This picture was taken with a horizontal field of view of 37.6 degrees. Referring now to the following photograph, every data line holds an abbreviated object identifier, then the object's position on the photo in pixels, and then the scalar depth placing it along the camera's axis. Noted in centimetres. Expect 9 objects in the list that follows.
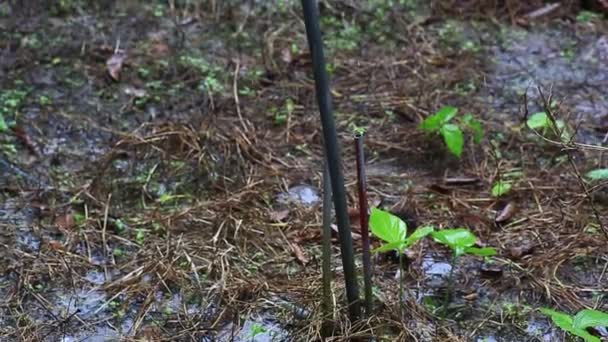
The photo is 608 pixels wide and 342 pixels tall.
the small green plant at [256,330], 210
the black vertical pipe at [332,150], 170
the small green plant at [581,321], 180
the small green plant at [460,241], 201
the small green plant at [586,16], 373
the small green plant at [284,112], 307
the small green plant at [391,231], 195
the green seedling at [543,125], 277
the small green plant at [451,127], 276
